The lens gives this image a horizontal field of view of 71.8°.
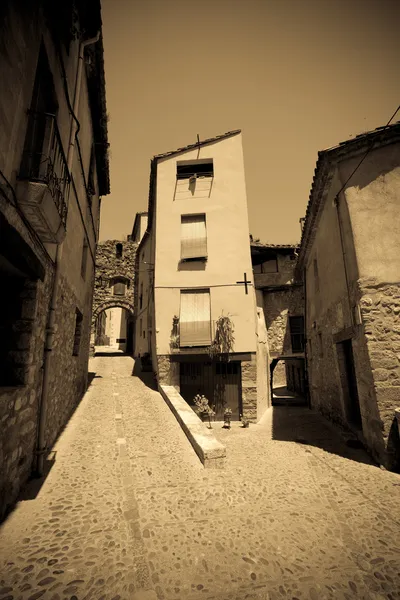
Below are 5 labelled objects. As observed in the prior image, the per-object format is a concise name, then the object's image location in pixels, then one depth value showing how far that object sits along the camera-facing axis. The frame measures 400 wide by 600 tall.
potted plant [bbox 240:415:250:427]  9.78
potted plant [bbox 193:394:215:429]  9.49
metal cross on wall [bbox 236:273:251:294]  11.04
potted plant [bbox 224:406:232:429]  9.65
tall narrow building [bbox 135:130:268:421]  10.58
